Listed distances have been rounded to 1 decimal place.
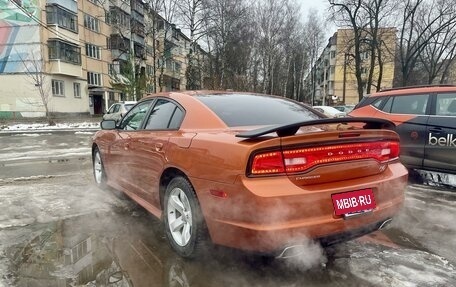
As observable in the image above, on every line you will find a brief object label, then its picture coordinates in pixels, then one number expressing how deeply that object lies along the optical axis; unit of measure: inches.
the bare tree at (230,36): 1326.3
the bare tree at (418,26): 1232.2
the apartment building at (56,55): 1196.5
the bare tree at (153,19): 1229.7
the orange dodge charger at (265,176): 98.3
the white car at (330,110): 815.6
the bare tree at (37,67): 1203.2
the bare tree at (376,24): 1153.4
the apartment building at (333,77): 2340.1
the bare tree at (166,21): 1259.8
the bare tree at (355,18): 1148.5
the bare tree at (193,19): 1243.2
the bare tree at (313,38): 1947.6
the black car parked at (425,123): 211.8
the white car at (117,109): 865.0
